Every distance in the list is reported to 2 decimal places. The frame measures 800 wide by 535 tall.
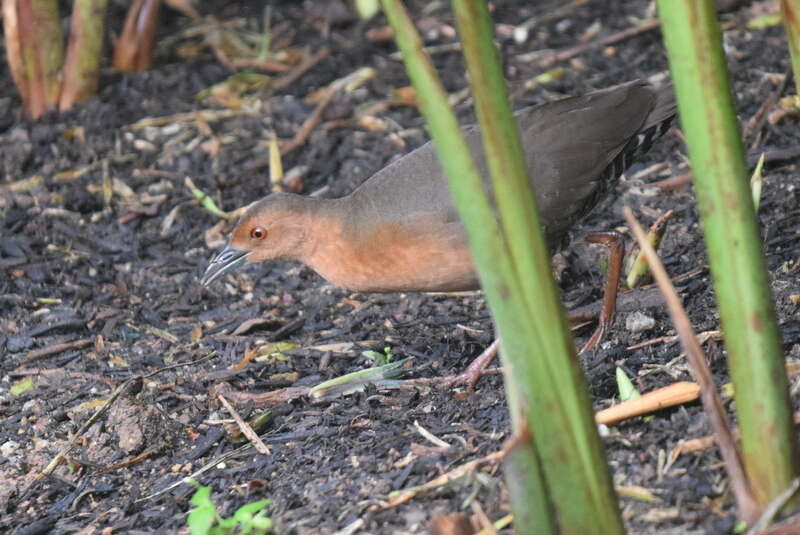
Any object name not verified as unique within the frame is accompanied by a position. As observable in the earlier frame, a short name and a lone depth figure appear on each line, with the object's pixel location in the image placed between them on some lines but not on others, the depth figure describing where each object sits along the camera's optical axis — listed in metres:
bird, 9.12
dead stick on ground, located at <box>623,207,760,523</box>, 4.73
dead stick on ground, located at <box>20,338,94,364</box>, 9.94
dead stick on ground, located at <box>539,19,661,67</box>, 14.08
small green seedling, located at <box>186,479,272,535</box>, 6.13
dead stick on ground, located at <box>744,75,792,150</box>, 11.31
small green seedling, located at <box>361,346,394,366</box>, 9.19
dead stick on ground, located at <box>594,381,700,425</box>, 6.74
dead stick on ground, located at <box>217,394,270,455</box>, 7.97
